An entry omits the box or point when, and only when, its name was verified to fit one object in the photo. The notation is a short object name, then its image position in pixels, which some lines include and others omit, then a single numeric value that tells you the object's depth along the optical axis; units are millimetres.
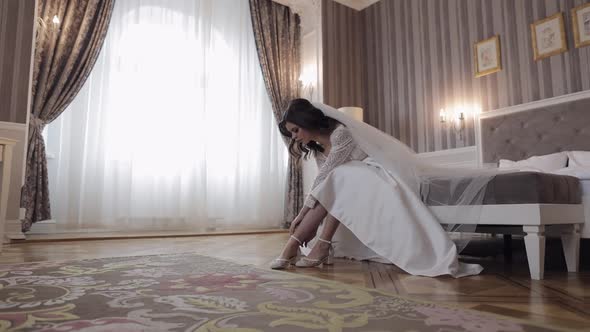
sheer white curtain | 4098
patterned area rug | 957
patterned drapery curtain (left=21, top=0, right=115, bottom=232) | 3656
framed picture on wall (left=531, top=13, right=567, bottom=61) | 3736
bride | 1826
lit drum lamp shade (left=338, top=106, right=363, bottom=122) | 4734
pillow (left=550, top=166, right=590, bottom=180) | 2103
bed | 1635
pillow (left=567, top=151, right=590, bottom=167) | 3127
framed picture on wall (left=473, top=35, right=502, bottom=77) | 4203
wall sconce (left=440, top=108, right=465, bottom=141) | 4484
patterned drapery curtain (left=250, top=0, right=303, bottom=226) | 5352
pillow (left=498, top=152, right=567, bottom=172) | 3275
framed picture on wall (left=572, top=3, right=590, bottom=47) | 3576
